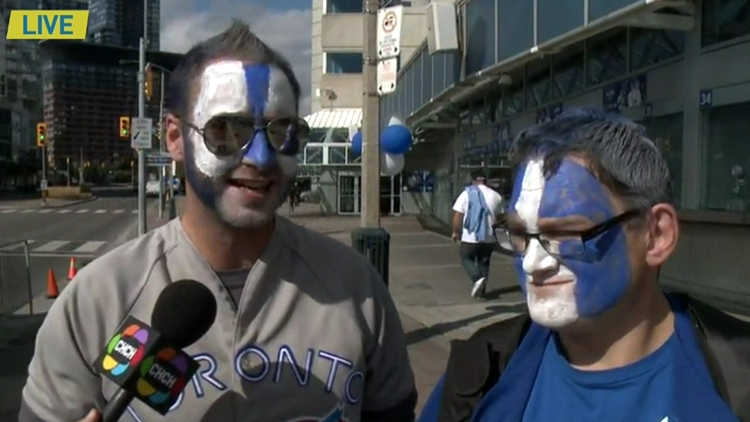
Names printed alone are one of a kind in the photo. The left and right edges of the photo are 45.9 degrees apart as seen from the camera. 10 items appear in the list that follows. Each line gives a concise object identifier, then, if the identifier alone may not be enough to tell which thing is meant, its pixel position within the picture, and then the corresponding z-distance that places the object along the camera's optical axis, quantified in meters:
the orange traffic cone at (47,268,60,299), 12.72
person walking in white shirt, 11.60
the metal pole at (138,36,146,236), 22.92
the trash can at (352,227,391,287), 10.14
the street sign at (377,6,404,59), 9.59
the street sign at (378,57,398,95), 9.55
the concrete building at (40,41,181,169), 46.69
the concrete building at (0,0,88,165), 93.74
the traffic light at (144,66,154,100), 26.02
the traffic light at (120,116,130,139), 31.24
